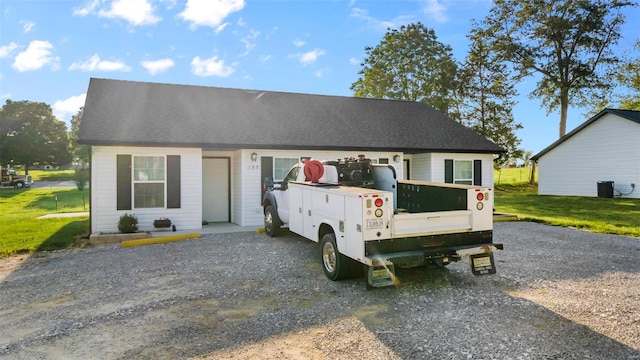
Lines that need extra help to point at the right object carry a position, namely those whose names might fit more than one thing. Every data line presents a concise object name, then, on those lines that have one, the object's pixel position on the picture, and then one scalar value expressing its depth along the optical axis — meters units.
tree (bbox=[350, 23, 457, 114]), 36.62
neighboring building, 22.52
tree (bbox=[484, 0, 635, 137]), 32.25
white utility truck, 5.58
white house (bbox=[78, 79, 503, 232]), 11.62
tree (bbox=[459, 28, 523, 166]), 36.16
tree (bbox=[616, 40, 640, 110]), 34.97
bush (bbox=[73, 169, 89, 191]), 30.92
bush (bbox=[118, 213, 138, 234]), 11.06
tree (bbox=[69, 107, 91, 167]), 45.71
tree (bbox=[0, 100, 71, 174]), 48.75
